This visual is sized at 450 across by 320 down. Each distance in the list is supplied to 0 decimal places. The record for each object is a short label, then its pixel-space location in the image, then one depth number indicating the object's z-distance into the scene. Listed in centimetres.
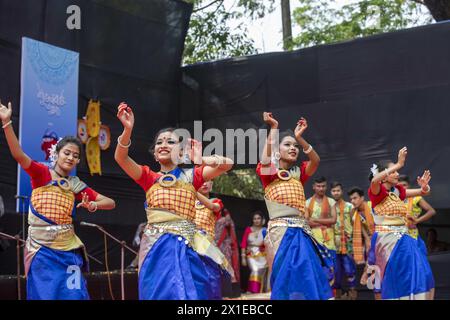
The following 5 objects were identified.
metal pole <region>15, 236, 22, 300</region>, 588
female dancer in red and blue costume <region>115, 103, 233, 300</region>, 407
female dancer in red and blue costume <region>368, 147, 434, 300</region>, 604
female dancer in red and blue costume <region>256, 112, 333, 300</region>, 496
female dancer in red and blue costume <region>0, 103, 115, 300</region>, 458
